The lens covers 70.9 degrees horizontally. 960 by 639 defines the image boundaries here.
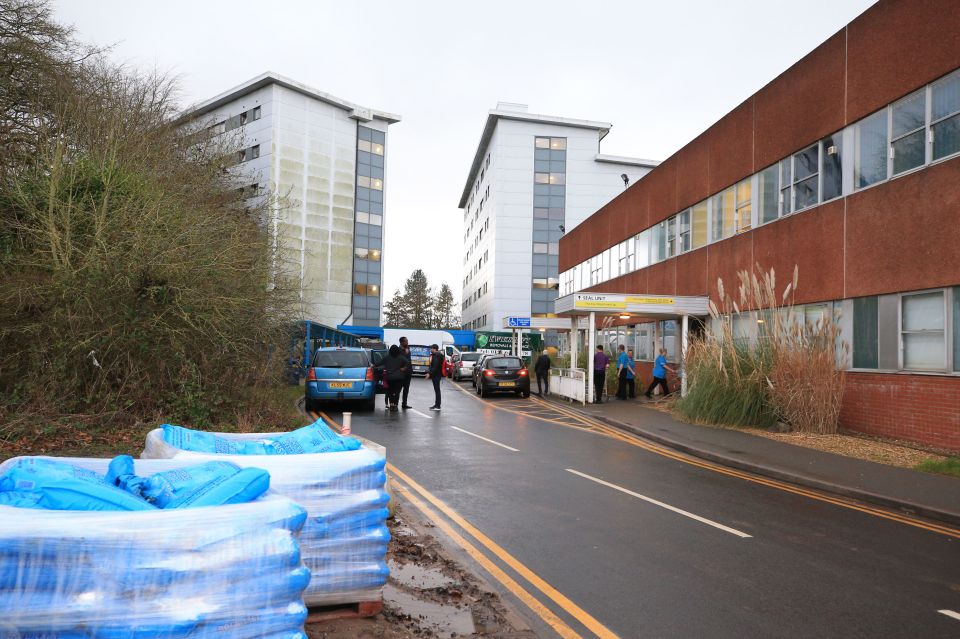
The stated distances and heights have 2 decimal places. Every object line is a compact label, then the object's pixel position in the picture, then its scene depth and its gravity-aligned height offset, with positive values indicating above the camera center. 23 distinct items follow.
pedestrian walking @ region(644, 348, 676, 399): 21.33 -0.83
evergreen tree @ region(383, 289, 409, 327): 106.81 +3.88
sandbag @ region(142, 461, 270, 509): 3.03 -0.73
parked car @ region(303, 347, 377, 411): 17.59 -1.14
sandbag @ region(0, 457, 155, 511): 2.78 -0.69
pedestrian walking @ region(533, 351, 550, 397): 24.19 -1.11
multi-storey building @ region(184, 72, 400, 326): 54.34 +13.83
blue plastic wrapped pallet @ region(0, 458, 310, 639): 2.45 -0.94
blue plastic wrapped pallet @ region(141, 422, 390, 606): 3.77 -1.02
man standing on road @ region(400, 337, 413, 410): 18.19 -1.01
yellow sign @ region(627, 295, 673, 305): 20.64 +1.34
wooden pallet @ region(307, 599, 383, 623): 3.83 -1.60
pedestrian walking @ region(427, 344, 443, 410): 19.34 -0.85
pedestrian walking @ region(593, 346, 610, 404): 21.34 -0.95
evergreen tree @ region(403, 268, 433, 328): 105.31 +4.99
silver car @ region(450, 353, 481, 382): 36.38 -1.46
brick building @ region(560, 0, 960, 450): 12.09 +3.30
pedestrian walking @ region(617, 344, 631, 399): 22.34 -0.95
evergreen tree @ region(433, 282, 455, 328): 107.88 +4.68
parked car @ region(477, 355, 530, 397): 24.28 -1.37
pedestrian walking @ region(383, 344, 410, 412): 18.17 -0.99
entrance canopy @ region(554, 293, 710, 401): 20.64 +1.16
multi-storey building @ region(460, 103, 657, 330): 63.22 +13.94
